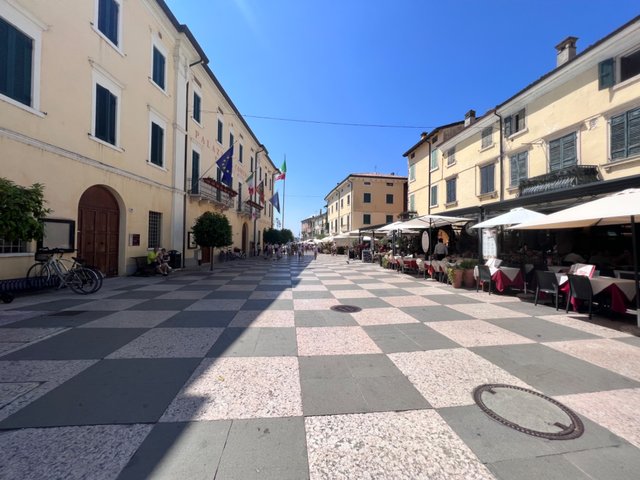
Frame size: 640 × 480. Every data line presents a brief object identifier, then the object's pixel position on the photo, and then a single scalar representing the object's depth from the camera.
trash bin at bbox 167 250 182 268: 13.87
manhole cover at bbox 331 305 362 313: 6.71
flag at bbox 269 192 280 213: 31.58
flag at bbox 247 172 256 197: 29.92
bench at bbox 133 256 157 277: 12.10
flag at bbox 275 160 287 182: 31.10
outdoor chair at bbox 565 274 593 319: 5.90
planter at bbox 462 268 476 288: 10.02
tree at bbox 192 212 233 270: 14.60
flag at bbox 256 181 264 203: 30.27
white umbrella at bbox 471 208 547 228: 8.30
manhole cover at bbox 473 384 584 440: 2.45
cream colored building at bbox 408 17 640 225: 10.20
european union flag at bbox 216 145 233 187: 15.59
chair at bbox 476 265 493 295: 8.69
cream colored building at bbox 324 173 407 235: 40.03
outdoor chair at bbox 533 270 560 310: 6.71
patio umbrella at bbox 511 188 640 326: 4.86
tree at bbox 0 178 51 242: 6.34
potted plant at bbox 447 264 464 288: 9.96
